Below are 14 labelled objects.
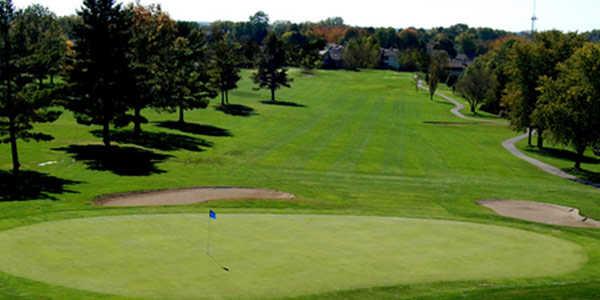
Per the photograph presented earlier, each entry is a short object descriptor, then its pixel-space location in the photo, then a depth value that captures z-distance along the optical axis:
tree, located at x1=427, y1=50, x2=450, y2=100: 143.38
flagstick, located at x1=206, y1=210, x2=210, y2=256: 23.58
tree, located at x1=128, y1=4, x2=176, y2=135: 60.34
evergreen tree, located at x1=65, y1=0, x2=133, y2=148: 55.72
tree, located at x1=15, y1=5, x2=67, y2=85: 43.88
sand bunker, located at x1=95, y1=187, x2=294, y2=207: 38.38
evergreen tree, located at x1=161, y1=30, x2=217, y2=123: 76.88
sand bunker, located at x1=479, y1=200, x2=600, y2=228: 39.69
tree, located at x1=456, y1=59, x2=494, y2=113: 124.19
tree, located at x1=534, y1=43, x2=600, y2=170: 62.84
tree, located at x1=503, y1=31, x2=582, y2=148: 78.00
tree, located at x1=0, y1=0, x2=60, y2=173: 42.41
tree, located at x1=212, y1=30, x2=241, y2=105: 104.69
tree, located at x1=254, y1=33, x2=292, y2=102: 120.50
